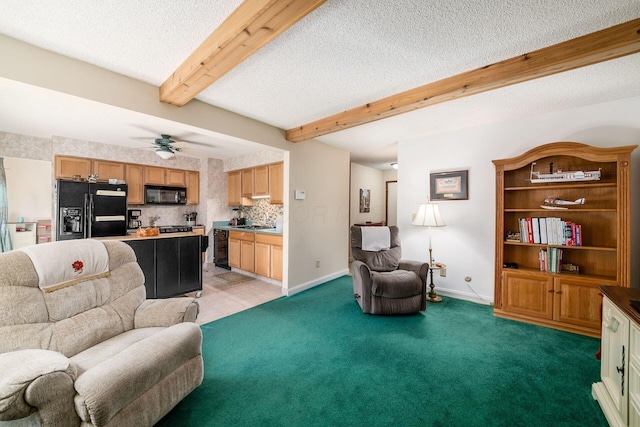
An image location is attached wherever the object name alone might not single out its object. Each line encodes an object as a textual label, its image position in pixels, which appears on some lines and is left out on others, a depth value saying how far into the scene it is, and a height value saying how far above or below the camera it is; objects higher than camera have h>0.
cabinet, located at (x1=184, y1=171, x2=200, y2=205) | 5.74 +0.58
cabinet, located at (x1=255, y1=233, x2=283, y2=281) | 4.23 -0.75
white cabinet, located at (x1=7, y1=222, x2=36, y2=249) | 4.06 -0.37
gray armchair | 2.93 -0.89
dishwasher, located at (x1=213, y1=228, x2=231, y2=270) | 5.42 -0.78
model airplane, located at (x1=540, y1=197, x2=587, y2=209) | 2.63 +0.14
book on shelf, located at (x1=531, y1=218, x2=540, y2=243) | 2.83 -0.16
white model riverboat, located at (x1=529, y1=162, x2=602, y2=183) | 2.57 +0.42
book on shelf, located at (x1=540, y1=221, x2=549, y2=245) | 2.79 -0.18
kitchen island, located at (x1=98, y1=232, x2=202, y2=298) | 3.14 -0.66
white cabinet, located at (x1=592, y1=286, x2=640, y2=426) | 1.33 -0.87
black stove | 5.21 -0.35
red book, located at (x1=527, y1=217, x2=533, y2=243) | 2.87 -0.18
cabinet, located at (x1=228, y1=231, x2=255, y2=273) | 4.76 -0.75
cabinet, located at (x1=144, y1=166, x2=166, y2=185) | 5.12 +0.76
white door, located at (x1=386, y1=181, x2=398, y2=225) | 6.65 +0.31
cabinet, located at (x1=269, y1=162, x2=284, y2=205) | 4.51 +0.55
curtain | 3.90 -0.08
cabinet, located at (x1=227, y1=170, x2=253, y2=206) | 5.49 +0.49
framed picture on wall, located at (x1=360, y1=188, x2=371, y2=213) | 6.12 +0.34
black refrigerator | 3.86 +0.02
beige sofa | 1.07 -0.73
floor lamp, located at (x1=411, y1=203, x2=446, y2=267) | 3.44 -0.04
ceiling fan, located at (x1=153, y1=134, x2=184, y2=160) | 3.80 +1.04
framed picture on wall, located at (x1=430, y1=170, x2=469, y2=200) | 3.56 +0.42
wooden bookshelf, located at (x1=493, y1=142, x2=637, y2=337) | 2.42 -0.23
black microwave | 5.11 +0.36
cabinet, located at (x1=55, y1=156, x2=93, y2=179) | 4.17 +0.76
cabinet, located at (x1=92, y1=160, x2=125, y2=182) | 4.54 +0.77
